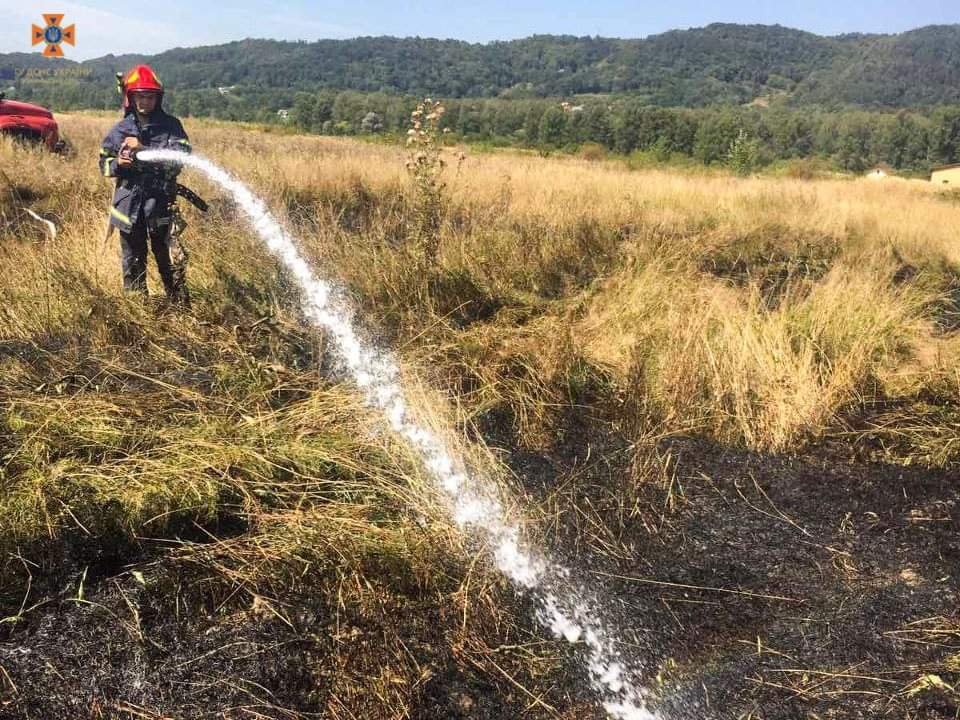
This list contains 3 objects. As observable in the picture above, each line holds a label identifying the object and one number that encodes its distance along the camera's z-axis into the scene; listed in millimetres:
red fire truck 8438
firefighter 3615
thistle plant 4621
